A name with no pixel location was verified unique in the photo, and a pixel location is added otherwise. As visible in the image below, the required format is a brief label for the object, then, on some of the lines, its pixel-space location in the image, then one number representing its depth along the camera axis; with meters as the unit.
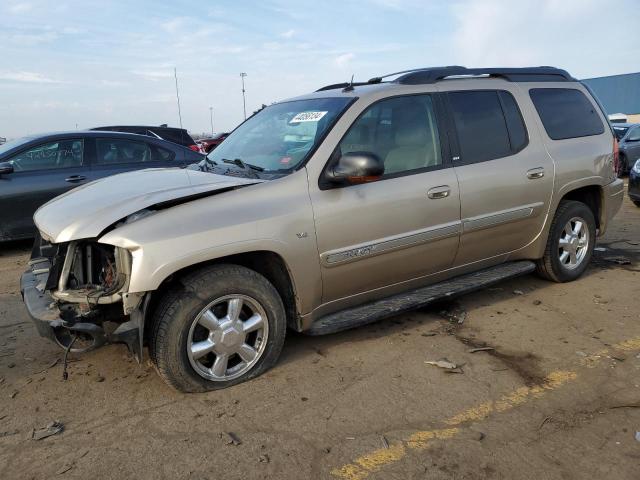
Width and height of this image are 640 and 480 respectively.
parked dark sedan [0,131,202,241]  6.29
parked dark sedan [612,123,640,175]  12.77
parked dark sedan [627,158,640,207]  8.77
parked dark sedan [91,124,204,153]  12.54
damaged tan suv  2.94
